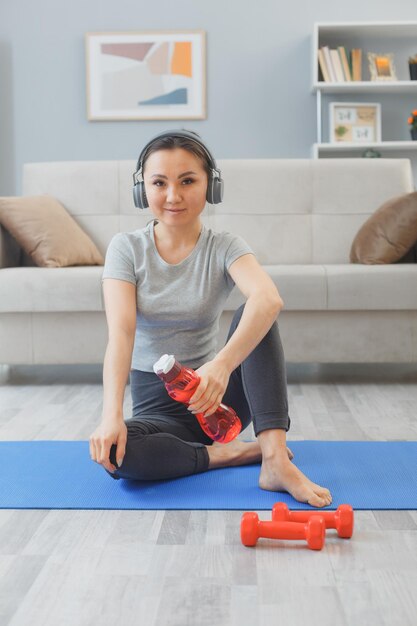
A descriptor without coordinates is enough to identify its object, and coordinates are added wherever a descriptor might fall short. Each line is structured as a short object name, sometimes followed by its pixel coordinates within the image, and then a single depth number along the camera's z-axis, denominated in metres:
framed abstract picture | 5.27
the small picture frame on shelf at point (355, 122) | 5.16
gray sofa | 3.11
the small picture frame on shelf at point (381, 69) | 5.10
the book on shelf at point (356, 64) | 5.08
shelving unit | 5.03
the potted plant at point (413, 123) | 5.10
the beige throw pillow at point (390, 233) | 3.31
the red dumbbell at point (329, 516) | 1.46
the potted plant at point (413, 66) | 5.07
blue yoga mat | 1.66
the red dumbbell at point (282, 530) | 1.41
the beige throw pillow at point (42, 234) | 3.37
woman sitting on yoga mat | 1.68
